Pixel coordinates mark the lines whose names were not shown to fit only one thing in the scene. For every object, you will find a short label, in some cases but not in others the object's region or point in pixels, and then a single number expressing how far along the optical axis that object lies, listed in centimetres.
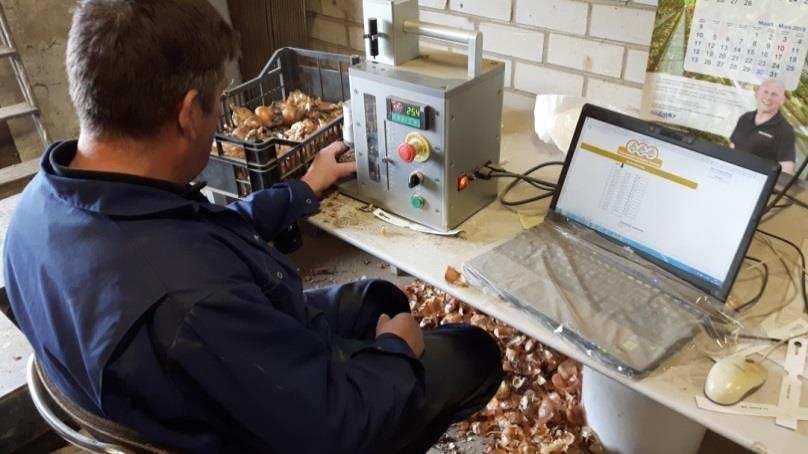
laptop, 101
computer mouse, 89
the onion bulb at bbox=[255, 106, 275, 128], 183
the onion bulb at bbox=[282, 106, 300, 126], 185
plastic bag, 164
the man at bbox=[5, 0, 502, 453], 77
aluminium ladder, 265
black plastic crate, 142
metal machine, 122
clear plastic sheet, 99
